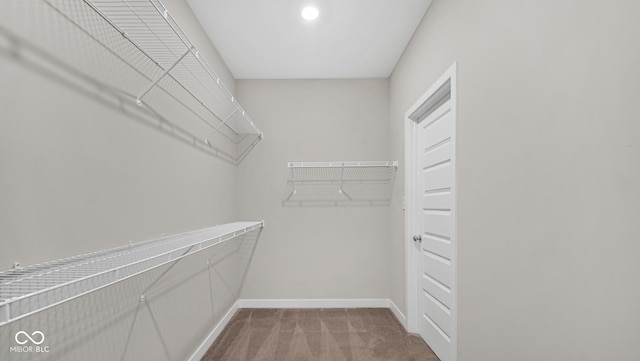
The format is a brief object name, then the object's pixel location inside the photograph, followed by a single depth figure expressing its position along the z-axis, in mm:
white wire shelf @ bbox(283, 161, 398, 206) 3393
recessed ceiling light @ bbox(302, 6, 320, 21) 2189
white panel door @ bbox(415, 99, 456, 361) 2074
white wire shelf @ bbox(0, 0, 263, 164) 952
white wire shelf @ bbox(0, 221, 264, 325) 606
